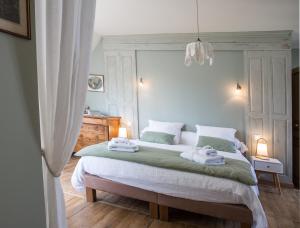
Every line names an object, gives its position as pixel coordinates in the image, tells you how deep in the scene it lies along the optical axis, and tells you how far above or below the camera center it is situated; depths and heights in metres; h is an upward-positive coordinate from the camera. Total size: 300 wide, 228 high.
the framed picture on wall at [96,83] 5.24 +0.65
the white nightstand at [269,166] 3.46 -0.92
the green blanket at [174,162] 2.40 -0.64
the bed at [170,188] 2.29 -0.92
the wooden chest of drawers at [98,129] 4.84 -0.41
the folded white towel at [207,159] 2.67 -0.61
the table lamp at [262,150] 3.79 -0.72
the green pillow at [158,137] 3.98 -0.50
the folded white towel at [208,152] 2.79 -0.54
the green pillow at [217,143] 3.57 -0.57
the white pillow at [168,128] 4.16 -0.35
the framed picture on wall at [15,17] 0.96 +0.42
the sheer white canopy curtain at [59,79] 1.17 +0.18
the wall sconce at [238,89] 3.97 +0.33
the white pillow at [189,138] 4.06 -0.54
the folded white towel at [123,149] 3.16 -0.55
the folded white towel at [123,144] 3.19 -0.49
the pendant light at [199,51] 2.73 +0.69
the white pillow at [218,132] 3.81 -0.41
